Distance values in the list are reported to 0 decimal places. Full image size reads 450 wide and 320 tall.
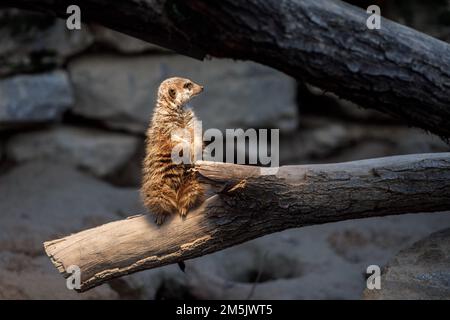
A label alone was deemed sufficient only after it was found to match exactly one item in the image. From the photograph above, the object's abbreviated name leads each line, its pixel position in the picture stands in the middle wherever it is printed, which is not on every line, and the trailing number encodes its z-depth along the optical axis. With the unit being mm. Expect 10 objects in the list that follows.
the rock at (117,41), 5578
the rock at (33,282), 3867
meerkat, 2846
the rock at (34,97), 5254
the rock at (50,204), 4660
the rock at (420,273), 2740
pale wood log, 2775
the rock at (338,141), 6002
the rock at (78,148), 5492
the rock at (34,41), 5223
